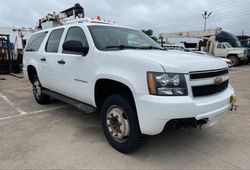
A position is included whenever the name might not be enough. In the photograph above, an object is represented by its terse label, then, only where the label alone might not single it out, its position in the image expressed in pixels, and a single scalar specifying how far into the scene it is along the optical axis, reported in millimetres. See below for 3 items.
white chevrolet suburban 2022
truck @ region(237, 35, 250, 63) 20761
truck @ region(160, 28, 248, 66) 14238
